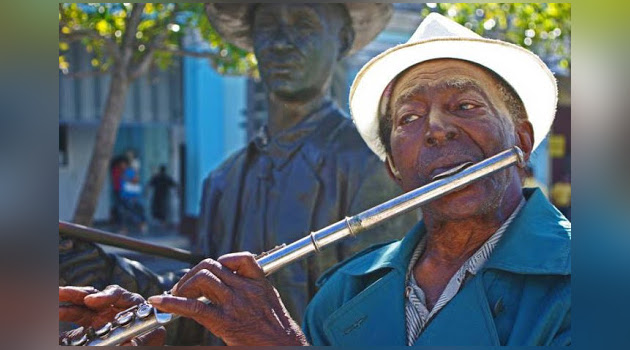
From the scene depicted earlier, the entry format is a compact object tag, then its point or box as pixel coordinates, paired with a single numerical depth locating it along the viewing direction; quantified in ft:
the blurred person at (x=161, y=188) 43.50
